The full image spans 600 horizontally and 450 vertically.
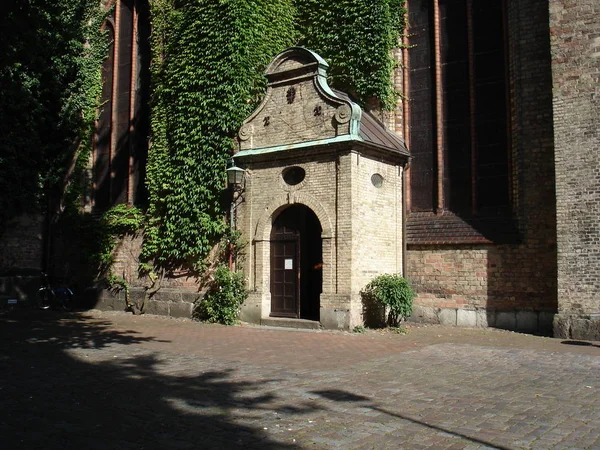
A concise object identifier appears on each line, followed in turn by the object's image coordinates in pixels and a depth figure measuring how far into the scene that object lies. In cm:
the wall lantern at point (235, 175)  1437
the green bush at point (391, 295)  1261
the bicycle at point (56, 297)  1814
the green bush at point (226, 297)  1442
